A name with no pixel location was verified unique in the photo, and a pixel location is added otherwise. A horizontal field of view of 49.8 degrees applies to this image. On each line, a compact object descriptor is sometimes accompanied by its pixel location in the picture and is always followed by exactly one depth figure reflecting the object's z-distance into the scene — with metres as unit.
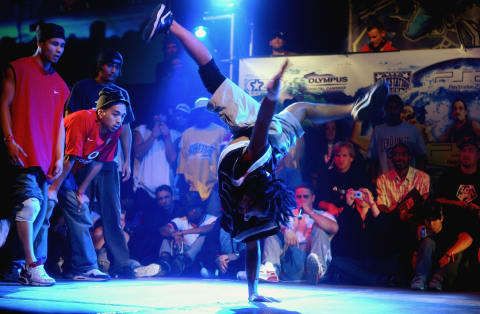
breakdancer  2.89
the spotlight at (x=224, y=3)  6.15
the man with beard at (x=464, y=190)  4.84
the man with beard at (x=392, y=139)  5.34
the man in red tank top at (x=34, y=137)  3.83
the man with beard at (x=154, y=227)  5.71
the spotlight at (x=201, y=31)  6.11
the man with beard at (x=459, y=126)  5.16
